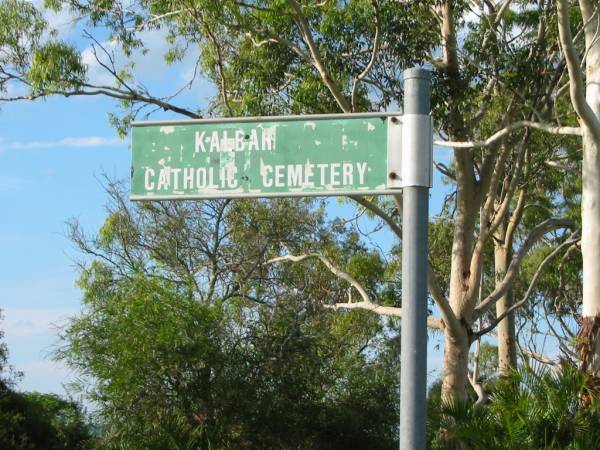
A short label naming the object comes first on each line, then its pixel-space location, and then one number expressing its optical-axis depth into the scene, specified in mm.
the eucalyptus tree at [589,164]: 12219
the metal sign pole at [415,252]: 3459
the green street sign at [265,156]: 3799
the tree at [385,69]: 15922
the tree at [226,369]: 14180
